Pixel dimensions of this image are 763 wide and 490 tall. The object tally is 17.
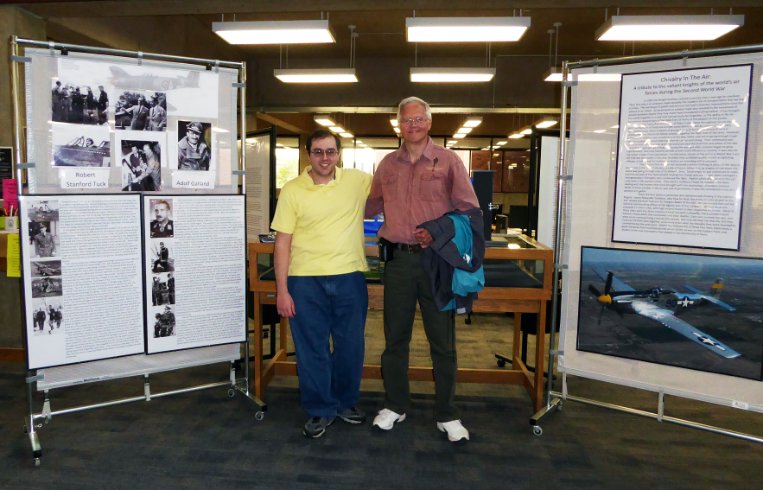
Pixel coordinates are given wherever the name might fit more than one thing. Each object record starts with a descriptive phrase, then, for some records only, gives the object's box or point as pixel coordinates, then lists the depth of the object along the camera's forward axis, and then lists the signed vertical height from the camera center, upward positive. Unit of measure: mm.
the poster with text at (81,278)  2588 -414
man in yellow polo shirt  2670 -359
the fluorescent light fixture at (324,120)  10648 +1704
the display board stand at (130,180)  2543 +114
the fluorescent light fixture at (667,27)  4711 +1691
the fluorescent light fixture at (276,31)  4977 +1664
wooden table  3045 -546
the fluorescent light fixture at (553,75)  6516 +1703
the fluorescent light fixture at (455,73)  6668 +1694
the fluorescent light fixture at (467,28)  4715 +1634
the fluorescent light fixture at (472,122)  9422 +1537
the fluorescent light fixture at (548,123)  9002 +1452
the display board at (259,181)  4164 +165
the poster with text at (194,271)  2855 -403
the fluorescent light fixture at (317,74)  6836 +1689
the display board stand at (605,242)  2387 -198
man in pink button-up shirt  2629 -149
